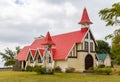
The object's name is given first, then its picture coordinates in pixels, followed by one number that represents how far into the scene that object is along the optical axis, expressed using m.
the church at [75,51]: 25.13
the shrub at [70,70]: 24.55
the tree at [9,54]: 38.29
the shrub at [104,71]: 21.90
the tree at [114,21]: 9.31
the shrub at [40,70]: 20.32
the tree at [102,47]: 54.98
